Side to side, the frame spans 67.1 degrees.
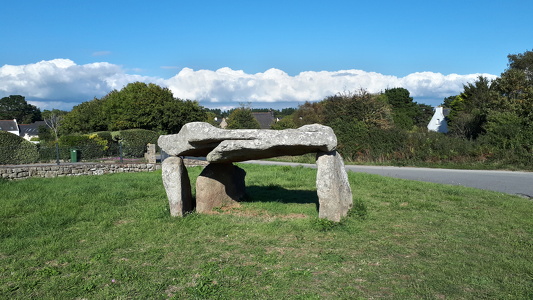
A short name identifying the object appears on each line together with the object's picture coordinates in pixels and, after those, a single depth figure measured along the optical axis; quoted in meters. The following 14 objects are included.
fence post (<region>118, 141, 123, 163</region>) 22.22
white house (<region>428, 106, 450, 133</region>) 52.05
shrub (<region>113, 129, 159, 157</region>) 28.00
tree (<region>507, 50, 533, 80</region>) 34.22
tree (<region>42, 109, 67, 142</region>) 51.40
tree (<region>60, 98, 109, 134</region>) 43.91
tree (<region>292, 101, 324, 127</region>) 50.53
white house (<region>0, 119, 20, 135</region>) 80.00
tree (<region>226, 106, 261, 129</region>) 52.31
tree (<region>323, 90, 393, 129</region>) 29.98
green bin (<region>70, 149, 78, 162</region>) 22.27
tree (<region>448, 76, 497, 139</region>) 27.50
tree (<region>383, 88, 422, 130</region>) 68.50
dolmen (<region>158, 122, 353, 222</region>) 7.58
